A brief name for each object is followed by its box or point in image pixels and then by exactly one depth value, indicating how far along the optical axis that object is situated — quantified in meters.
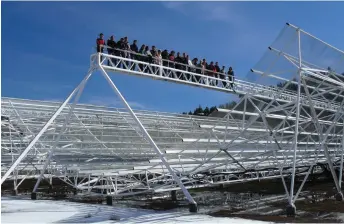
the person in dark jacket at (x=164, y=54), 19.38
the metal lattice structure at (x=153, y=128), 15.41
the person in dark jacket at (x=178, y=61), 19.28
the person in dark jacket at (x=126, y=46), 17.03
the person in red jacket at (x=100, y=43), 15.60
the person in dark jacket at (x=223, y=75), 21.24
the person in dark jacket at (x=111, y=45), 16.52
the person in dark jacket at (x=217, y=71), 20.85
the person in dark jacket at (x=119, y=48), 16.55
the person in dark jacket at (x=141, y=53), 17.03
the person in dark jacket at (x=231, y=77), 20.81
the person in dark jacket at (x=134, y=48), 18.02
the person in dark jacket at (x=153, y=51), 18.42
